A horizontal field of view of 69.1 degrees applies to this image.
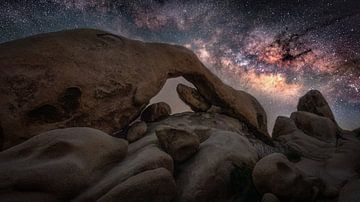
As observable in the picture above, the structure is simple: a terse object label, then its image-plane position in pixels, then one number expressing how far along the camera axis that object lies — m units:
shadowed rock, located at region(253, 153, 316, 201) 7.30
